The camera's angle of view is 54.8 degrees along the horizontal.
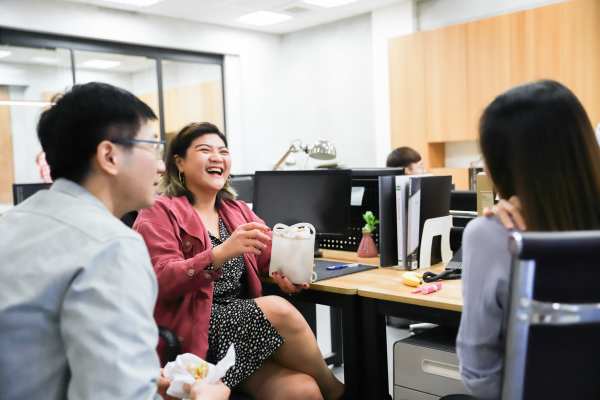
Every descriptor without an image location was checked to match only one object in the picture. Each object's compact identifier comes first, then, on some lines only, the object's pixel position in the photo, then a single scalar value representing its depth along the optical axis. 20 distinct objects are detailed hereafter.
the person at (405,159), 4.24
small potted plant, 2.54
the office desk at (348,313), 1.98
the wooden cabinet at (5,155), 5.43
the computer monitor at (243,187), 3.89
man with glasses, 0.87
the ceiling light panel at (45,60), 5.56
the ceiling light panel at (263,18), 6.44
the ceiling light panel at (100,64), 5.90
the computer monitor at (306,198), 2.51
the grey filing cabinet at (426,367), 1.85
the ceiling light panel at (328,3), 6.07
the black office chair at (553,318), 0.83
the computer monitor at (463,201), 2.77
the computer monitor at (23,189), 3.41
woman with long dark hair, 0.99
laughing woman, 1.84
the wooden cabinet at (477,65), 4.75
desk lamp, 3.29
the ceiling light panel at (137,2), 5.61
